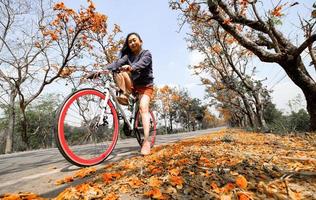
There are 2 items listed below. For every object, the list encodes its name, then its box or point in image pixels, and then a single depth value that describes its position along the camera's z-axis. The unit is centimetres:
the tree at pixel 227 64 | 1529
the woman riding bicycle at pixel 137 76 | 345
